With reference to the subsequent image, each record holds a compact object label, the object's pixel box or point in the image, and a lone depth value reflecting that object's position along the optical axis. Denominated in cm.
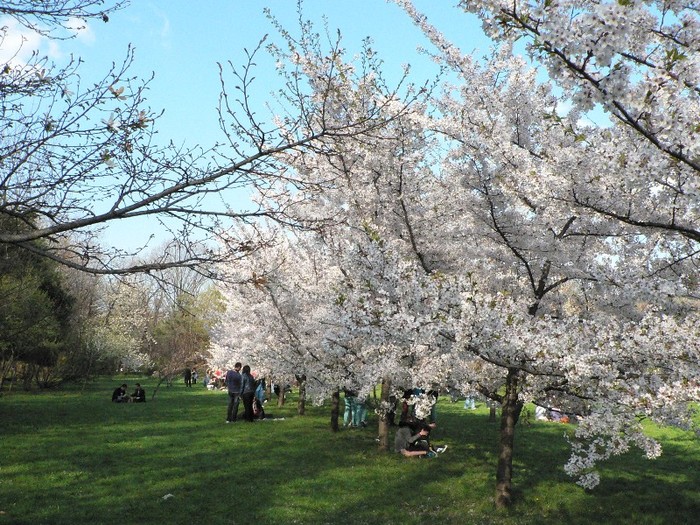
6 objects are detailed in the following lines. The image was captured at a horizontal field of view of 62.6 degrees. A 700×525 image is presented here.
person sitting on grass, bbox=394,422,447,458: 1259
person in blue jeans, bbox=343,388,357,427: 1711
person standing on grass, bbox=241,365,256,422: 1720
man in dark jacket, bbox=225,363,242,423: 1706
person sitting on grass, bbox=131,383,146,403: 2472
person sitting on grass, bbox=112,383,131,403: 2445
